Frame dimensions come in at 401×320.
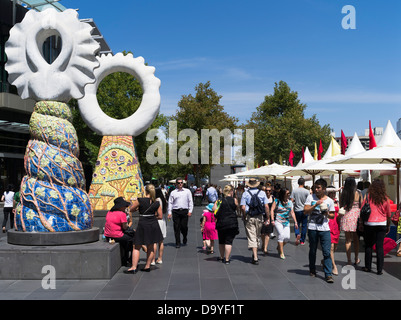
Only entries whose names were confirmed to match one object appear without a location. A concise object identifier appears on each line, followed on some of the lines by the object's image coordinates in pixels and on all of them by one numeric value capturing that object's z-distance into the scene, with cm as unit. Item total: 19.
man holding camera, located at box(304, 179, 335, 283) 760
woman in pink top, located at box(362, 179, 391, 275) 825
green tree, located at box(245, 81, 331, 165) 4412
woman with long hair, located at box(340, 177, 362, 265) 880
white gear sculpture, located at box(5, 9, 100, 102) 873
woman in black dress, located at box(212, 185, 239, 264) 902
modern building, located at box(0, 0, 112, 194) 3262
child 1027
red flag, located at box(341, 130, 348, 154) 1984
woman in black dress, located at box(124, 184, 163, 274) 812
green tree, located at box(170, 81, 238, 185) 3516
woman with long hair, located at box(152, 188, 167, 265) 920
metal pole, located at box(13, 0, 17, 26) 3359
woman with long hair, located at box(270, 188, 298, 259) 991
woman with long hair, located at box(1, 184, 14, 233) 1422
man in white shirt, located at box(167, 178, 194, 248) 1123
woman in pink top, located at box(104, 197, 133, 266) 854
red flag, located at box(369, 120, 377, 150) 1446
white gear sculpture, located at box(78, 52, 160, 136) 1511
